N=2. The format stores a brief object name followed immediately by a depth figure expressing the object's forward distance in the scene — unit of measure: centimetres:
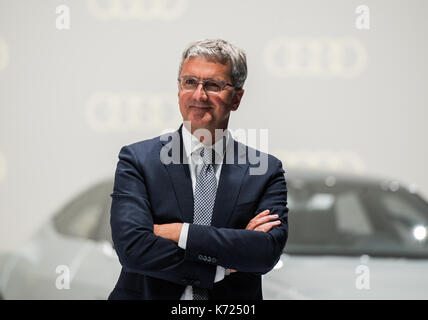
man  616
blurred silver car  736
